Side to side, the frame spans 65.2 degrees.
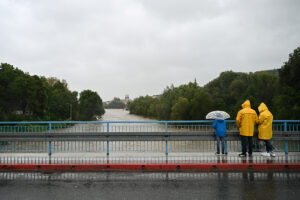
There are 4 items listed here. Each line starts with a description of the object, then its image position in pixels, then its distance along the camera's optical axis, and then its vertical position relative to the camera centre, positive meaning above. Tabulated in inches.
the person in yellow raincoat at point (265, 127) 320.8 -27.5
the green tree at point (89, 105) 3468.0 +46.6
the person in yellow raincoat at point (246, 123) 319.6 -21.9
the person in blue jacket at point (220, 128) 335.3 -29.8
